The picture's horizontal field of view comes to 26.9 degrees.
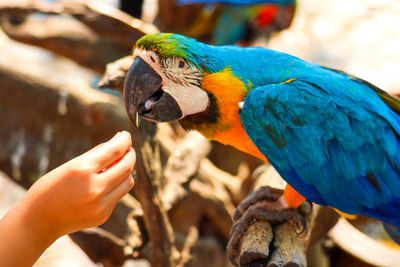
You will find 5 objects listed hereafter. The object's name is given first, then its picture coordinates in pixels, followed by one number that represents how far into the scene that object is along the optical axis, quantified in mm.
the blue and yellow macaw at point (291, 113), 827
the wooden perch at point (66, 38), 1642
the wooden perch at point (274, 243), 820
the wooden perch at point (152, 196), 962
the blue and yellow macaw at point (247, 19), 1563
